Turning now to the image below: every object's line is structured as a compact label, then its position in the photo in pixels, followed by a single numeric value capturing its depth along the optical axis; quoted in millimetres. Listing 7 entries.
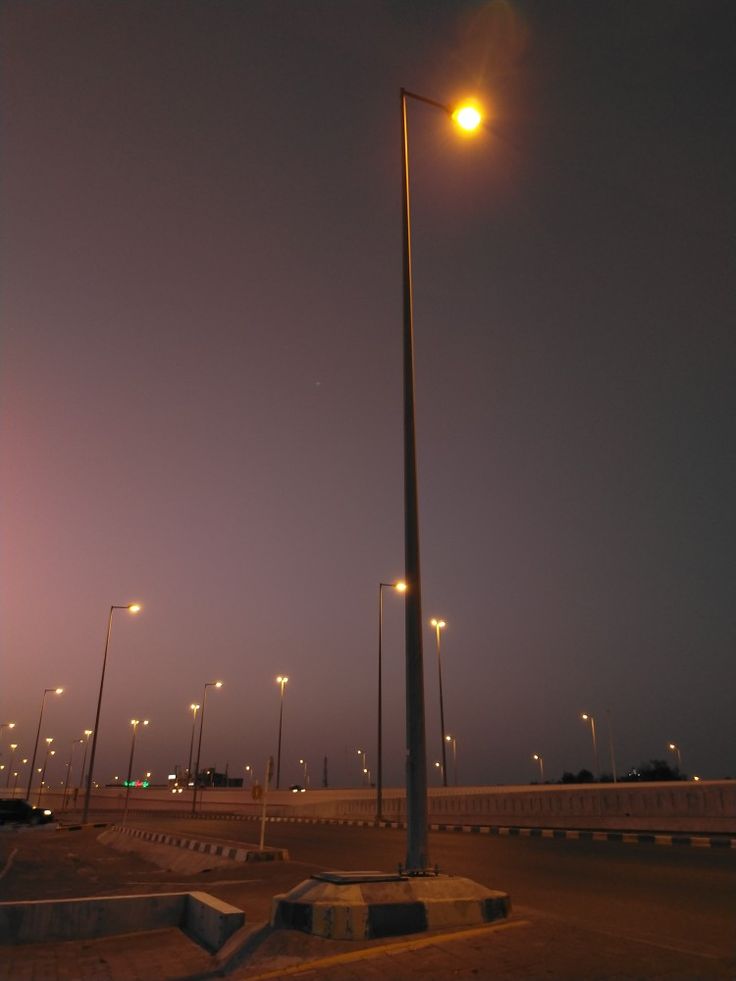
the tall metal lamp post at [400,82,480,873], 7810
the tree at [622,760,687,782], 85212
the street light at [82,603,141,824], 37841
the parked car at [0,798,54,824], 41531
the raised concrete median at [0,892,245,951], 8922
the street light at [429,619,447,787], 42069
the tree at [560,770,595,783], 98188
